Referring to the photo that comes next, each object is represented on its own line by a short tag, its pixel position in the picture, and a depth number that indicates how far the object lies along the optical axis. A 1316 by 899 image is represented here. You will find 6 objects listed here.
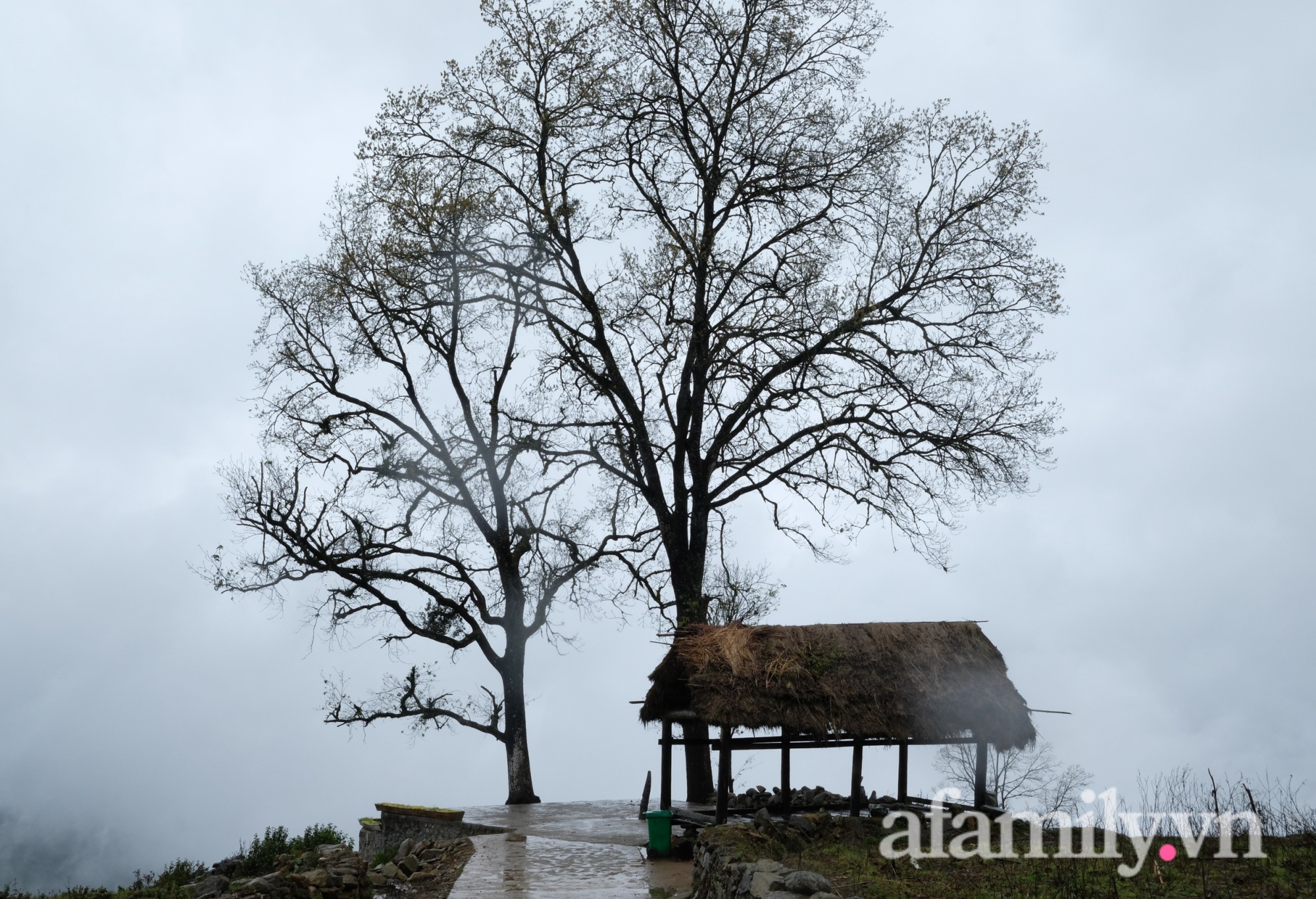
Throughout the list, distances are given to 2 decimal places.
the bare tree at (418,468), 22.67
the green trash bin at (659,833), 15.36
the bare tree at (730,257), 20.69
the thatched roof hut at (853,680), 14.98
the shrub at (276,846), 20.36
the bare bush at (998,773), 24.08
